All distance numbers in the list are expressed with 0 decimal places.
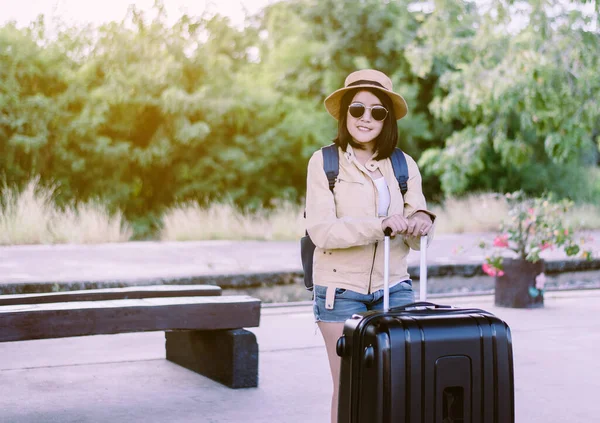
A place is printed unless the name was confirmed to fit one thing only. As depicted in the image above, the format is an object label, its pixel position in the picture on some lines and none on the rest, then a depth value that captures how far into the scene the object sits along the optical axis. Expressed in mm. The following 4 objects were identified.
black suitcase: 2838
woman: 3199
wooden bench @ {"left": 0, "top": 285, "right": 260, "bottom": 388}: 4766
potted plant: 8484
